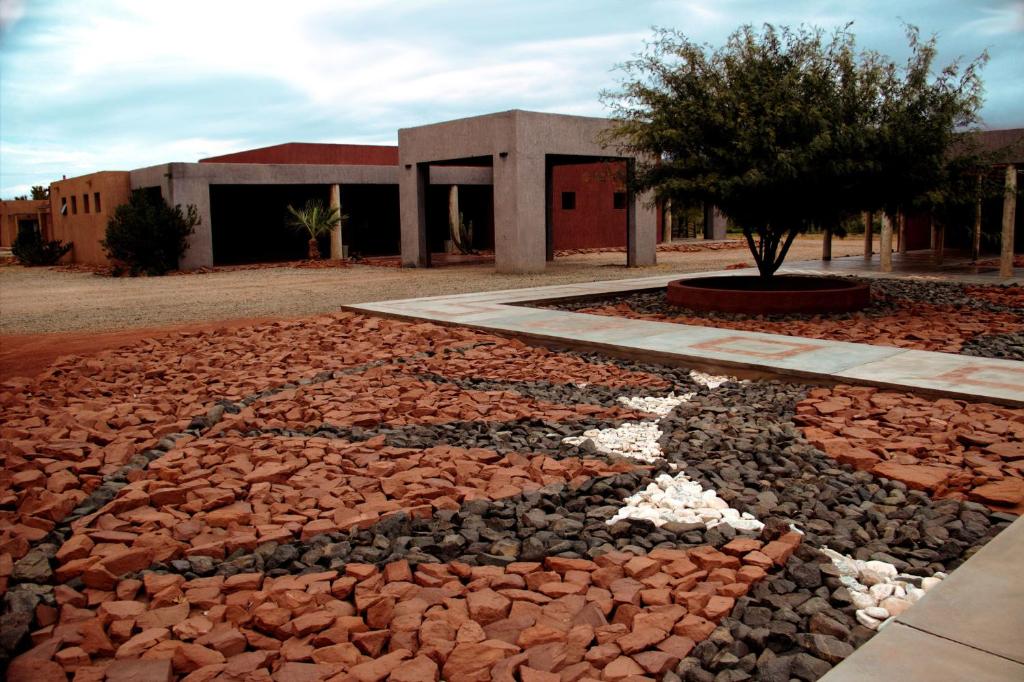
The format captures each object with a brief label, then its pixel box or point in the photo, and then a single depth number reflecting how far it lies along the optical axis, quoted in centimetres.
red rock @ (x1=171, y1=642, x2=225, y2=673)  238
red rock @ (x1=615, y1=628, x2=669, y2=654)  243
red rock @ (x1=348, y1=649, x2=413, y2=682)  229
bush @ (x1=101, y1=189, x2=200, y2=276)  1889
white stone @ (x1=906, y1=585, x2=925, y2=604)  274
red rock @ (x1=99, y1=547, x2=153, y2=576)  296
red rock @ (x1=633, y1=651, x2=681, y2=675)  233
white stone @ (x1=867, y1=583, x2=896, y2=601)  277
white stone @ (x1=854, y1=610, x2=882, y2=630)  259
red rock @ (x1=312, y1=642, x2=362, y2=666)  240
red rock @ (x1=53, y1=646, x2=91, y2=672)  239
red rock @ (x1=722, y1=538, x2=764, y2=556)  307
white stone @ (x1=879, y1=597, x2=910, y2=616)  266
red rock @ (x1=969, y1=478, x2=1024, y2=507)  358
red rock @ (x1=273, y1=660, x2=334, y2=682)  231
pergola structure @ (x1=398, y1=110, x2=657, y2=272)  1669
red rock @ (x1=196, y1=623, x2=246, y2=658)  246
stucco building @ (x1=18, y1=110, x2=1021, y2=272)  1697
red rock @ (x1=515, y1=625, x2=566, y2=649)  248
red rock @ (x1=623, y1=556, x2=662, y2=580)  290
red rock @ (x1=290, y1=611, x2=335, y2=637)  255
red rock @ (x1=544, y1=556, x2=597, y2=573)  297
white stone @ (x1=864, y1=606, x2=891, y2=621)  264
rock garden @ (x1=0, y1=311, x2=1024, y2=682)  247
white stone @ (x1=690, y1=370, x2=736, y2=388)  612
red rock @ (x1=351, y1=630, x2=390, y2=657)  246
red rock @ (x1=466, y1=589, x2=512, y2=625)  263
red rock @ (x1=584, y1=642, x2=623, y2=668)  238
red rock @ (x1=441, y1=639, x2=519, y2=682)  231
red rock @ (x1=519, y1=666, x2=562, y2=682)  227
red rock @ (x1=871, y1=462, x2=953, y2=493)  379
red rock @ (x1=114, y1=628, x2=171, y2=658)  243
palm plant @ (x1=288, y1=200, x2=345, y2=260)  2181
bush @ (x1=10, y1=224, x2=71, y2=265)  2530
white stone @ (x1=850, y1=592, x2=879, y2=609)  272
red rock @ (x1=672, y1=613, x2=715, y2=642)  251
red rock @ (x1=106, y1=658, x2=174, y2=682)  229
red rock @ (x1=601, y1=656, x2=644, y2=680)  229
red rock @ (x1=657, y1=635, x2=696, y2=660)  241
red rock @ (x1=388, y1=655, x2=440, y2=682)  228
